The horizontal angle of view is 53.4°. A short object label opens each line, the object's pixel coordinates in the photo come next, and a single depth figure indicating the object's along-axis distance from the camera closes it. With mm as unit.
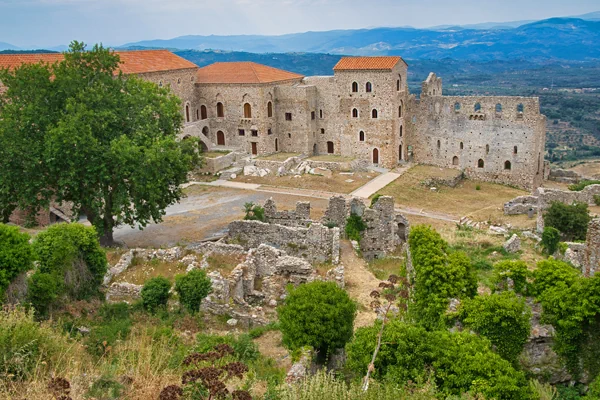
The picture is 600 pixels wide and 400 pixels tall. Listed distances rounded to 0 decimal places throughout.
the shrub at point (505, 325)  13945
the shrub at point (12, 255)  15970
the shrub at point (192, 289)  17953
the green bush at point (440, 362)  11977
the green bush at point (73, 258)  18031
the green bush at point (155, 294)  18016
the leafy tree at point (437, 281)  16266
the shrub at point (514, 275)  15562
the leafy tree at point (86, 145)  25922
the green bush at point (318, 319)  14844
